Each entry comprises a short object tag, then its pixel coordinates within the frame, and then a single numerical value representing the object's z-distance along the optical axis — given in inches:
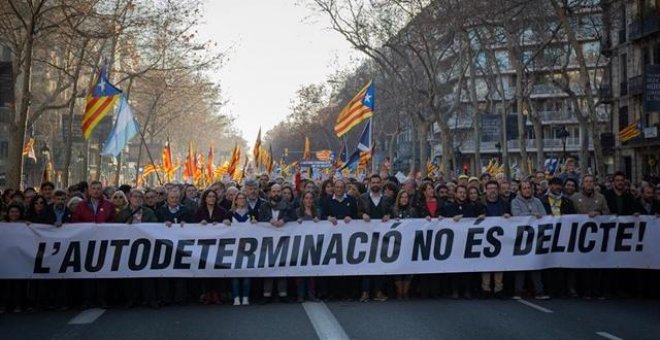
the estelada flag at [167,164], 1136.8
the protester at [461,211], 473.7
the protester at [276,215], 462.9
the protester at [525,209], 472.7
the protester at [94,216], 452.4
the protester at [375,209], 467.8
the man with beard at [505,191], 508.4
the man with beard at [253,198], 480.4
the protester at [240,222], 459.2
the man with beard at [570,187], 519.2
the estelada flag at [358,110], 846.5
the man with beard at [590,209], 476.4
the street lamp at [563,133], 1472.7
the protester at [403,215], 470.6
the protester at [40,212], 457.7
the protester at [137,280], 455.8
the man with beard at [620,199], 489.7
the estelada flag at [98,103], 797.2
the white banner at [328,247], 451.5
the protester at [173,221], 457.4
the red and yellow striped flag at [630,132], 1635.1
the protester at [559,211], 478.0
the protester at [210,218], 462.3
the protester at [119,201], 470.9
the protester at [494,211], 472.1
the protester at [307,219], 466.9
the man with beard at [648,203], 485.1
